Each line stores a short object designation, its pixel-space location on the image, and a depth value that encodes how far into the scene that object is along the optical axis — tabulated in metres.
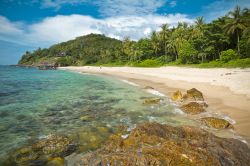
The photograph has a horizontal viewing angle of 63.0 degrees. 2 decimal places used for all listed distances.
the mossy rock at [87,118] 12.85
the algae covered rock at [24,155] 7.64
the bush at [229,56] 44.22
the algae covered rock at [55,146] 8.09
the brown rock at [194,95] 16.40
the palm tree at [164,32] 76.41
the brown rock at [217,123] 10.16
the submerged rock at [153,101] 16.56
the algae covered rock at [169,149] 5.53
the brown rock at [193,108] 13.25
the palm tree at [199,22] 64.02
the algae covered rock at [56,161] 7.29
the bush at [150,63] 64.88
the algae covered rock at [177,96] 17.30
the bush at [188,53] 55.75
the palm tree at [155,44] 78.25
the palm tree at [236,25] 50.47
